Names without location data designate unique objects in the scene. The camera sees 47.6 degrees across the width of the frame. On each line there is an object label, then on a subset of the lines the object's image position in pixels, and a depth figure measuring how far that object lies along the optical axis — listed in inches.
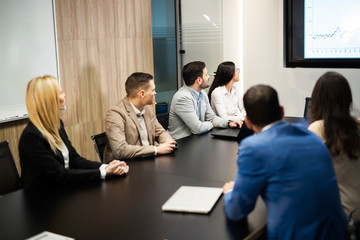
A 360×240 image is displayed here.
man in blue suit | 62.4
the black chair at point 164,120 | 153.7
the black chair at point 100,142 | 119.3
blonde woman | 92.9
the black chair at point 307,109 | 180.9
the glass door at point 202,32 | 246.4
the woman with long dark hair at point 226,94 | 177.9
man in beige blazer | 114.9
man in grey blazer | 149.0
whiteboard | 139.3
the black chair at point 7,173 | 102.0
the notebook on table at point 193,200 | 75.0
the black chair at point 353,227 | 69.1
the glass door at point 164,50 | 228.5
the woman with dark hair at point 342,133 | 79.4
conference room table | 68.0
